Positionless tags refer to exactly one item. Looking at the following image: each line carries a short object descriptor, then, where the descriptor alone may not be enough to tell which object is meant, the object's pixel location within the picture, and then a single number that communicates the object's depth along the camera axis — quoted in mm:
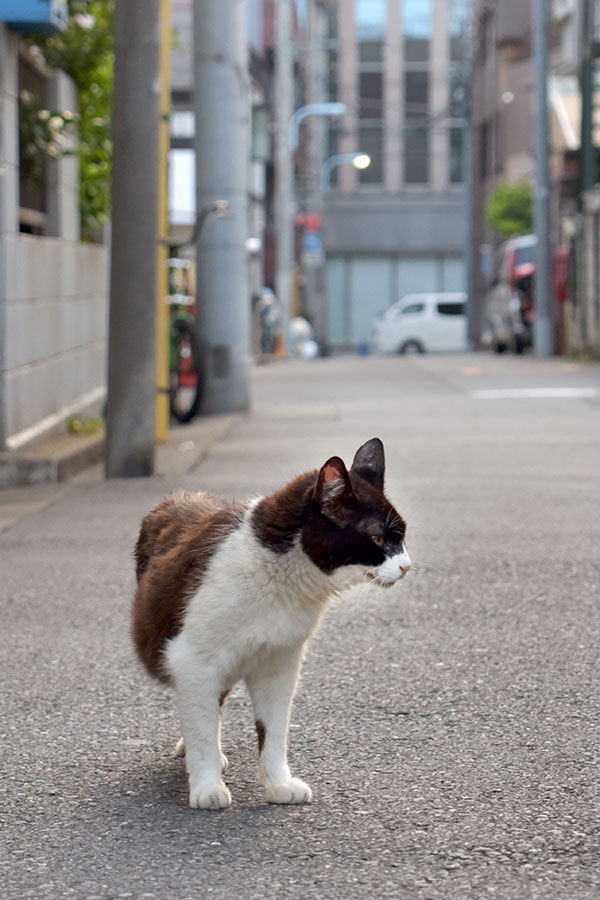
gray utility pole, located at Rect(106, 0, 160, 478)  9289
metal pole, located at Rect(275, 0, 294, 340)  37250
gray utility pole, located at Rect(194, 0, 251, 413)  14539
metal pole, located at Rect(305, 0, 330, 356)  43594
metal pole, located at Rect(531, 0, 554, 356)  30391
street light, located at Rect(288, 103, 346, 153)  42562
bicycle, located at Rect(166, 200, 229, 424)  13758
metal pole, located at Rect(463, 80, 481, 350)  43094
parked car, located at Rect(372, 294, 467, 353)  44188
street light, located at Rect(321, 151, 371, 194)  54081
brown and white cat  3174
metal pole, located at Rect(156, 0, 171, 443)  11461
